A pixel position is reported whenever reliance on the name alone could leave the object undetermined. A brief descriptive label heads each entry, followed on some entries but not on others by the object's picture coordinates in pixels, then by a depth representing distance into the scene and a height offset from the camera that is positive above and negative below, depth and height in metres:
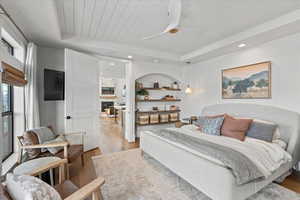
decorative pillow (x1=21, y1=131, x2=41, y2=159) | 2.32 -0.68
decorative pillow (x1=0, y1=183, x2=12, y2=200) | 1.01 -0.69
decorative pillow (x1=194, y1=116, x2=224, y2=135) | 3.02 -0.59
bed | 1.67 -0.92
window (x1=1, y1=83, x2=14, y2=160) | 2.48 -0.35
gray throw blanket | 1.65 -0.75
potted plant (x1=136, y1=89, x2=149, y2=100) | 4.71 +0.16
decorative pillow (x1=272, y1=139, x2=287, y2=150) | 2.45 -0.78
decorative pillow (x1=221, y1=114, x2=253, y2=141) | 2.70 -0.58
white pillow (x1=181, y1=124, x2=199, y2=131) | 3.45 -0.71
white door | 3.24 +0.10
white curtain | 2.75 +0.19
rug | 1.97 -1.33
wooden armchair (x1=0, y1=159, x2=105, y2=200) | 1.17 -0.78
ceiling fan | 1.75 +1.10
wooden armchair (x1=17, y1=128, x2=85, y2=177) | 2.25 -0.92
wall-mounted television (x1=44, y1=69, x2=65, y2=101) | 3.18 +0.34
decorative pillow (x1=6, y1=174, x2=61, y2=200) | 0.97 -0.63
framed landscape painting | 3.03 +0.38
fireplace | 12.34 -0.42
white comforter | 1.93 -0.79
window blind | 1.97 +0.36
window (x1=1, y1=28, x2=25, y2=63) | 2.29 +1.00
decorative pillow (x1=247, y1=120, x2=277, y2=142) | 2.51 -0.59
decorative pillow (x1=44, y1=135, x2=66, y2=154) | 2.49 -0.85
